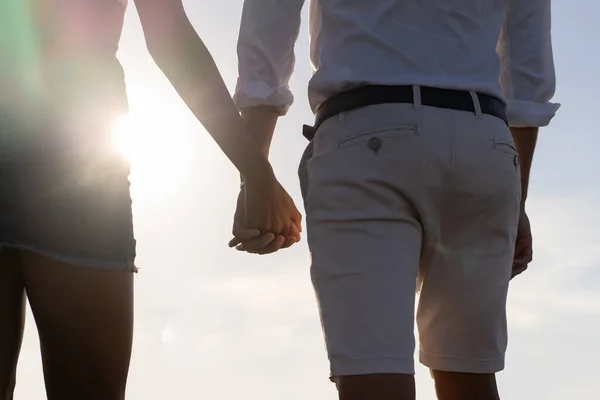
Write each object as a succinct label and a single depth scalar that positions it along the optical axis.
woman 2.13
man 2.51
